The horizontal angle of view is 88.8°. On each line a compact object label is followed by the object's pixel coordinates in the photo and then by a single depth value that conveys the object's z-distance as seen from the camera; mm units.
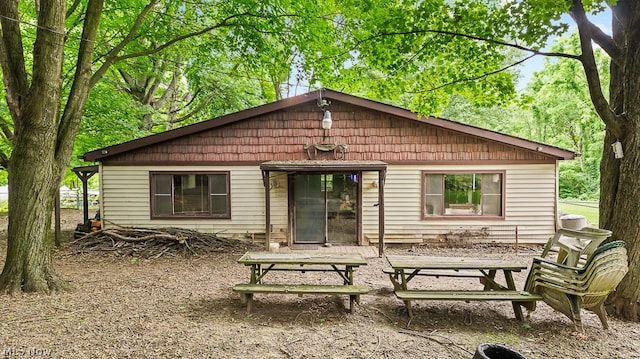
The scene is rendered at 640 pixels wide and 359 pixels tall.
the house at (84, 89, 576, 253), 8508
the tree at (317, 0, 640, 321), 3885
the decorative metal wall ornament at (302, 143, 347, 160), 8680
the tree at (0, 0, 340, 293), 4375
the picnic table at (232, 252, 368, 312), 3930
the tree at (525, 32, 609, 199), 22047
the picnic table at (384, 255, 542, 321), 3781
